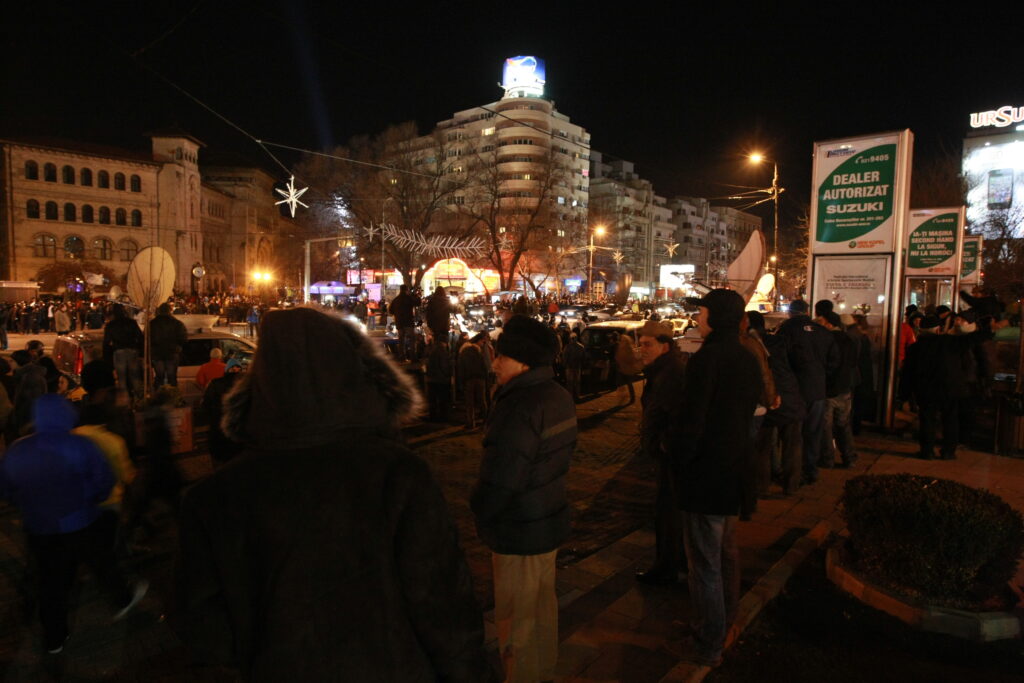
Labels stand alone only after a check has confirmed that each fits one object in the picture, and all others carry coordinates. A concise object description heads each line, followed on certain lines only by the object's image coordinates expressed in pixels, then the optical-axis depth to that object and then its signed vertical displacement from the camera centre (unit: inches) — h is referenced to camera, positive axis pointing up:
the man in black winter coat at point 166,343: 394.6 -36.5
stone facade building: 1979.6 +291.0
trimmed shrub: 148.9 -60.4
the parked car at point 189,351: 424.5 -45.5
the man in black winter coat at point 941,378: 299.6 -39.2
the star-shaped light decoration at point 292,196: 799.7 +126.0
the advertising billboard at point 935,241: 511.2 +51.3
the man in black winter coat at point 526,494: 114.1 -38.4
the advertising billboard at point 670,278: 3174.2 +99.0
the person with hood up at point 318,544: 57.6 -24.6
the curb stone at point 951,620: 147.4 -79.4
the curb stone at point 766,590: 129.6 -80.0
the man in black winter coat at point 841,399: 289.9 -49.9
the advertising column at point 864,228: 362.9 +43.8
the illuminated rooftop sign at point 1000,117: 2164.1 +662.1
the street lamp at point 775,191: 800.0 +144.3
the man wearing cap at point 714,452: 129.5 -33.5
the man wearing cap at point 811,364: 260.1 -28.8
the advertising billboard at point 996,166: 1812.3 +471.3
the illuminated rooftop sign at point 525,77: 3398.1 +1215.5
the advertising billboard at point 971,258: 765.3 +54.2
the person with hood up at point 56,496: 140.0 -49.4
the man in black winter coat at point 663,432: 165.3 -37.6
